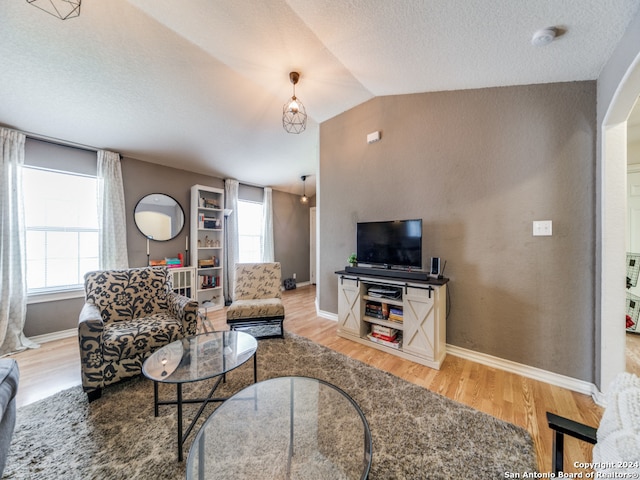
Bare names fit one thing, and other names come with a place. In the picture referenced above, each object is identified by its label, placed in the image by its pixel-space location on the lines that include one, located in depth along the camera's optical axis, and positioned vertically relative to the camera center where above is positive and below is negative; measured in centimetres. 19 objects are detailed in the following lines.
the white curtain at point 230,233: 451 +12
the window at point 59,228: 282 +15
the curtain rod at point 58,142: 274 +122
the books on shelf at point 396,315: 248 -82
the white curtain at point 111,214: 317 +36
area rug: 121 -119
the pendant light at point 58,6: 165 +174
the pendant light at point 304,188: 529 +126
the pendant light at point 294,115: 249 +171
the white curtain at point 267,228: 518 +24
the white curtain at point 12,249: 250 -10
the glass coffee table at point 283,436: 112 -114
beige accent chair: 265 -76
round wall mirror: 360 +37
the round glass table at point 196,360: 137 -82
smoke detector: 147 +131
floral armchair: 171 -73
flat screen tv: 241 -6
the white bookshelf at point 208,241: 403 -4
